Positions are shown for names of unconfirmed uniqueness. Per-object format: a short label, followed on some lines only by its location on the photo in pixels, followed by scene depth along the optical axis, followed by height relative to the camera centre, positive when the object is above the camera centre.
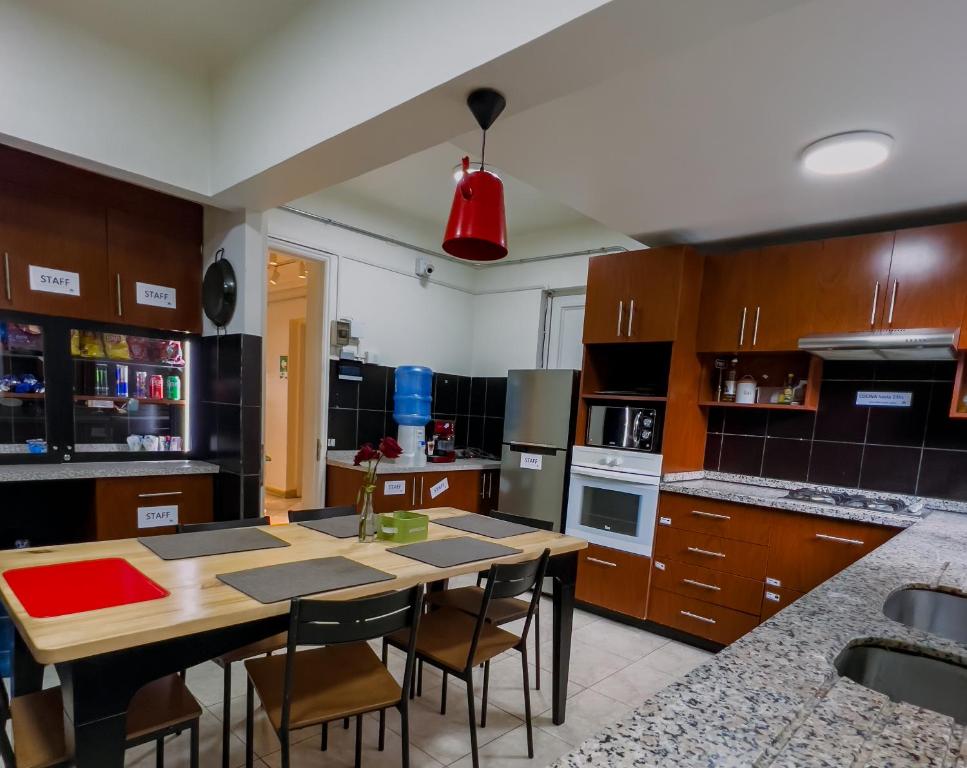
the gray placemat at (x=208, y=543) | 1.57 -0.71
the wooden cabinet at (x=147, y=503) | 2.50 -0.94
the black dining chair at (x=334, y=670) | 1.25 -1.04
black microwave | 3.06 -0.43
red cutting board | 1.14 -0.66
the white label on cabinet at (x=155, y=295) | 2.80 +0.19
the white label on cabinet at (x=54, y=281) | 2.46 +0.20
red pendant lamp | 1.51 +0.45
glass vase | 1.84 -0.67
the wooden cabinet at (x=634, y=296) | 2.96 +0.40
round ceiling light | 1.83 +0.84
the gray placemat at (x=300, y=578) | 1.31 -0.68
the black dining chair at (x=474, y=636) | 1.65 -1.08
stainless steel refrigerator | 3.45 -0.65
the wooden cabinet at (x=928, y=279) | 2.31 +0.48
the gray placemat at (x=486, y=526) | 2.09 -0.78
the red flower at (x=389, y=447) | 1.82 -0.39
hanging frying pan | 2.80 +0.24
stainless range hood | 2.21 +0.15
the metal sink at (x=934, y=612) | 1.33 -0.63
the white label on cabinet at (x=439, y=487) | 3.58 -1.02
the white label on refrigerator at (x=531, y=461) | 3.55 -0.78
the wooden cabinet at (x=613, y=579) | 3.01 -1.38
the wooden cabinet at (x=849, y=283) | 2.50 +0.47
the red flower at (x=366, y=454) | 1.87 -0.42
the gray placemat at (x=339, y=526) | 1.91 -0.75
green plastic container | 1.86 -0.69
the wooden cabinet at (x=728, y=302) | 2.91 +0.38
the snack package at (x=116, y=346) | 2.82 -0.12
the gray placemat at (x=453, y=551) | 1.66 -0.72
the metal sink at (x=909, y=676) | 0.89 -0.55
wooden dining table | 1.01 -0.70
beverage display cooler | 2.54 -0.38
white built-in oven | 2.98 -0.88
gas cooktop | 2.49 -0.66
